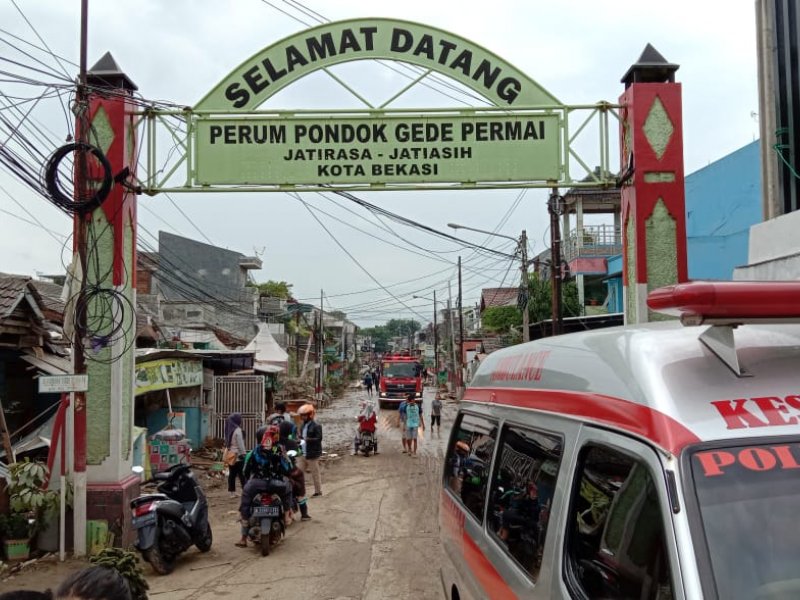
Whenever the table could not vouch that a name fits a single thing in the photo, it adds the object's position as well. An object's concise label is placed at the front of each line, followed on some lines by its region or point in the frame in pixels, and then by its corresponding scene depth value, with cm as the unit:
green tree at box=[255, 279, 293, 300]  4858
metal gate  1869
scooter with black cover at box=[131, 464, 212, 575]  750
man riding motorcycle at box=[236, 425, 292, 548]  831
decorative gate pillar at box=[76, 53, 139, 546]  834
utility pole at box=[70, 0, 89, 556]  801
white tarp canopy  2691
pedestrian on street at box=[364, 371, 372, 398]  4725
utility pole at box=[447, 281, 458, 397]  5245
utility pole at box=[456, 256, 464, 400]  4250
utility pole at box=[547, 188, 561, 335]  1897
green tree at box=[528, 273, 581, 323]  3124
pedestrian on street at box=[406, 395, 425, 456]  1828
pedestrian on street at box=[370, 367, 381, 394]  5207
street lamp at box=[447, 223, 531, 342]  2319
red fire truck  3741
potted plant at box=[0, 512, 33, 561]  780
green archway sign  861
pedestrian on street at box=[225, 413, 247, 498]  1335
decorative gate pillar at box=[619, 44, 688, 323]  834
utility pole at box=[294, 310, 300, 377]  4428
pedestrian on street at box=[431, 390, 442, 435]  2392
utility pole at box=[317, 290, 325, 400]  4155
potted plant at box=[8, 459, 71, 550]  786
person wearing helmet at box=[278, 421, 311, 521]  988
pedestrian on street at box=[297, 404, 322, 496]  1183
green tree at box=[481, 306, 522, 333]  4075
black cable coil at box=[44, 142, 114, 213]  798
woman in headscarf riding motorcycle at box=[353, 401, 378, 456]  1808
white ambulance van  196
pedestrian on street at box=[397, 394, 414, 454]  1886
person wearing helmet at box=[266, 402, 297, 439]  1056
